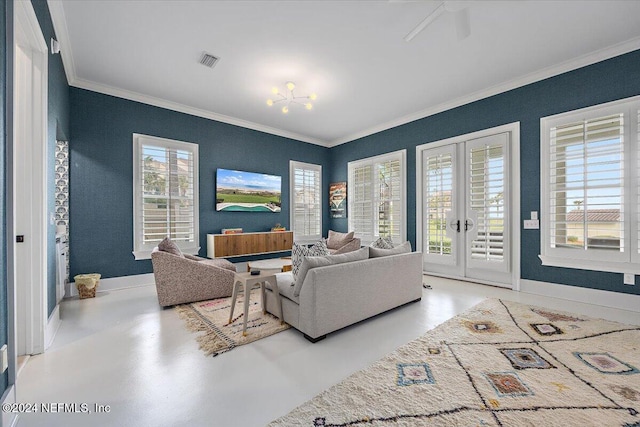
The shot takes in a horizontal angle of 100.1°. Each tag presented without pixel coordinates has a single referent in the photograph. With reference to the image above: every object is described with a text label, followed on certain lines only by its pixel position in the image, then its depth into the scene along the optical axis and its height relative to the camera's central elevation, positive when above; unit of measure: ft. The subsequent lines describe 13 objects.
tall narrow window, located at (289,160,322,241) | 21.49 +1.09
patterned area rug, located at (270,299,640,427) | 4.97 -3.79
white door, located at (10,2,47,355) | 7.27 +0.60
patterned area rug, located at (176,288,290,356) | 7.85 -3.77
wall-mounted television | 17.51 +1.56
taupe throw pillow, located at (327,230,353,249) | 18.12 -1.82
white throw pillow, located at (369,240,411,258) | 10.15 -1.51
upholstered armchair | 10.77 -2.78
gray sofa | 7.97 -2.70
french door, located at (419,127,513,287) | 13.99 +0.25
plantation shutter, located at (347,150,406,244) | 18.67 +1.25
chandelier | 13.47 +6.47
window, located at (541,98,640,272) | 10.61 +1.04
